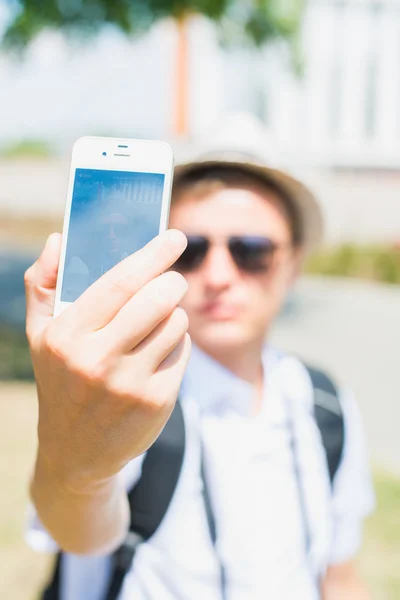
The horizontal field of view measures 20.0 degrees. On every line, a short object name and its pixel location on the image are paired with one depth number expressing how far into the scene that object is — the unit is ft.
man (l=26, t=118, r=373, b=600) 1.79
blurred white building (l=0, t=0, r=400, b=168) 53.13
